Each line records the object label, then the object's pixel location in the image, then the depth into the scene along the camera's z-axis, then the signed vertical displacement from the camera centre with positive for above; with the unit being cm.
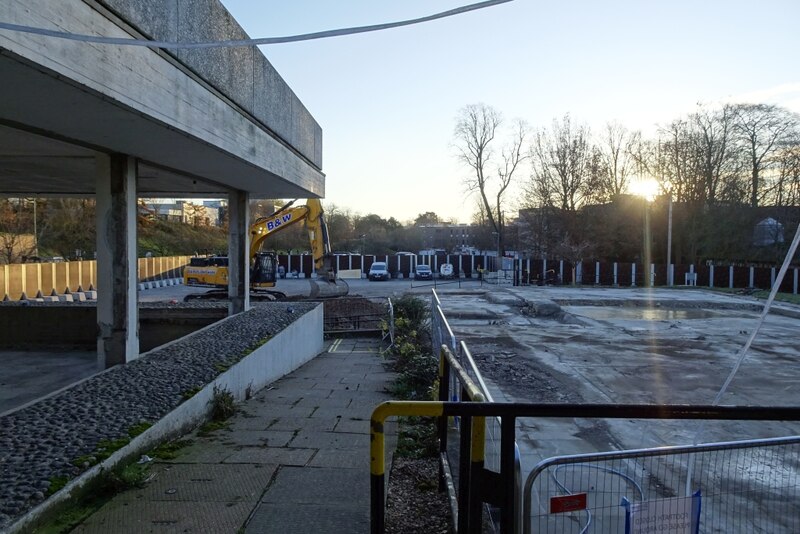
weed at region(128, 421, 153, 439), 552 -167
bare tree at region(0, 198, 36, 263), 3691 +106
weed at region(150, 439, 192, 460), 563 -192
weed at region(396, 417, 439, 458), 578 -194
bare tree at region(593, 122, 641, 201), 5949 +759
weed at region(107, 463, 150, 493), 466 -180
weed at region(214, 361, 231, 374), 837 -166
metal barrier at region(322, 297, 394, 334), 2220 -253
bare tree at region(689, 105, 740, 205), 4884 +812
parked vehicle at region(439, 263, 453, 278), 6200 -206
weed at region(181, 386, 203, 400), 692 -167
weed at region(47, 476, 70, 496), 428 -170
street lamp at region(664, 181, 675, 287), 4980 -162
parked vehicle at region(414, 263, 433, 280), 5938 -212
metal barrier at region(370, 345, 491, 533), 308 -115
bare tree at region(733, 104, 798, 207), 4522 +851
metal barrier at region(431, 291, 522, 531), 318 -117
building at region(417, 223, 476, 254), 11506 +318
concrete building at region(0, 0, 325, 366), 481 +148
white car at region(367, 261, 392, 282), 5797 -208
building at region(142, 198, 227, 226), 8223 +577
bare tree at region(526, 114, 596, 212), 5888 +754
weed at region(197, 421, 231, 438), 665 -202
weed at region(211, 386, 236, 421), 746 -195
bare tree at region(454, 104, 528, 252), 6619 +944
